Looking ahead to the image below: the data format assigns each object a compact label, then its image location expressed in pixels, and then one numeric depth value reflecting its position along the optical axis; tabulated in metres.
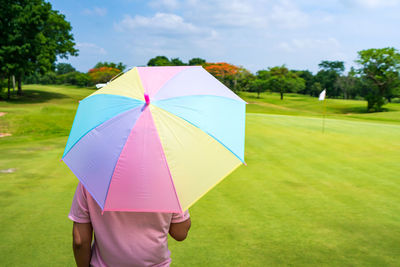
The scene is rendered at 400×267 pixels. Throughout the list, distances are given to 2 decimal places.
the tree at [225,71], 49.97
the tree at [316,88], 76.69
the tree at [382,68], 44.16
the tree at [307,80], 83.25
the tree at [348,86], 75.25
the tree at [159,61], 81.11
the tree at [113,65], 71.15
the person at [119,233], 1.72
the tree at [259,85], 67.85
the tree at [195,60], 90.83
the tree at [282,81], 67.81
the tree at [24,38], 28.56
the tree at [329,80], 78.56
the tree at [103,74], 63.25
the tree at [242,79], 53.34
